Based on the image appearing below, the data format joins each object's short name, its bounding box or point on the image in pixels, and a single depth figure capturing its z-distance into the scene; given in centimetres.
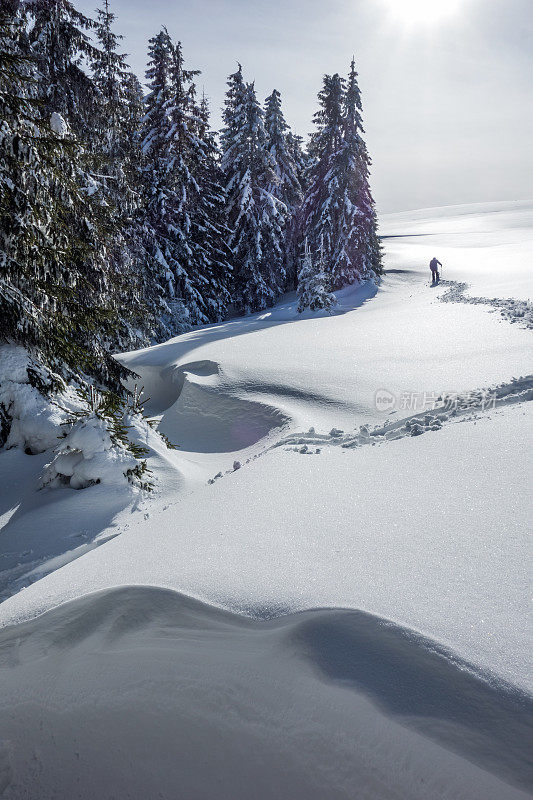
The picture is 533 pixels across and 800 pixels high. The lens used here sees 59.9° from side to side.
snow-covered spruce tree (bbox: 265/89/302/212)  2686
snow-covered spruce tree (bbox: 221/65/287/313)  2400
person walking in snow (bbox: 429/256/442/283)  2220
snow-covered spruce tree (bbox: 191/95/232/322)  2248
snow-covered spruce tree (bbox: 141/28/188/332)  2031
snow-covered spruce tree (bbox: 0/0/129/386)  555
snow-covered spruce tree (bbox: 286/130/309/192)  3247
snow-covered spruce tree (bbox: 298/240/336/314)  2042
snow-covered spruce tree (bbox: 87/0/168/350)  1083
